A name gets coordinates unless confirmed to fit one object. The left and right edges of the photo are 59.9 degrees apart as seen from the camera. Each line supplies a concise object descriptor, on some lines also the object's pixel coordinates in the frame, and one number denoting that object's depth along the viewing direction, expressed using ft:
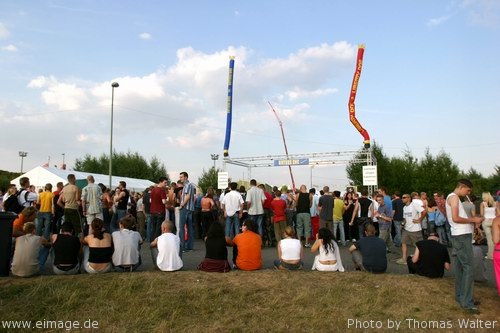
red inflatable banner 71.10
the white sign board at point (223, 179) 73.00
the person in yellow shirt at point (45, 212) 37.52
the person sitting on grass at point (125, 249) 25.29
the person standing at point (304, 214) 42.75
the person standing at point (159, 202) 38.44
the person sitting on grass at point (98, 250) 24.36
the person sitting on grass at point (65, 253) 24.40
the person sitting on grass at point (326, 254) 25.64
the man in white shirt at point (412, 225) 32.68
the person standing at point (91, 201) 35.29
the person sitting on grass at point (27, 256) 23.84
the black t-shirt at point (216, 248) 25.38
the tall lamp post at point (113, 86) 97.99
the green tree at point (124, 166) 211.82
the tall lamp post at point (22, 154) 255.19
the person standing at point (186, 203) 35.29
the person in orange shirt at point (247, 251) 26.02
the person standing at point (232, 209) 38.47
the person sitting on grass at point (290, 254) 26.07
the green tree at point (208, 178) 194.43
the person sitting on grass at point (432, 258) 23.97
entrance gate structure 73.46
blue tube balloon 84.38
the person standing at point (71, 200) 35.40
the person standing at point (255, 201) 39.83
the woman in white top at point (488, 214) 34.96
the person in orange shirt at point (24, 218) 28.27
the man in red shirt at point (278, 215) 41.68
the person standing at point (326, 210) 42.80
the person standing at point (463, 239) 19.57
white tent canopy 90.66
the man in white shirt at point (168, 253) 25.21
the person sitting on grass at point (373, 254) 25.38
